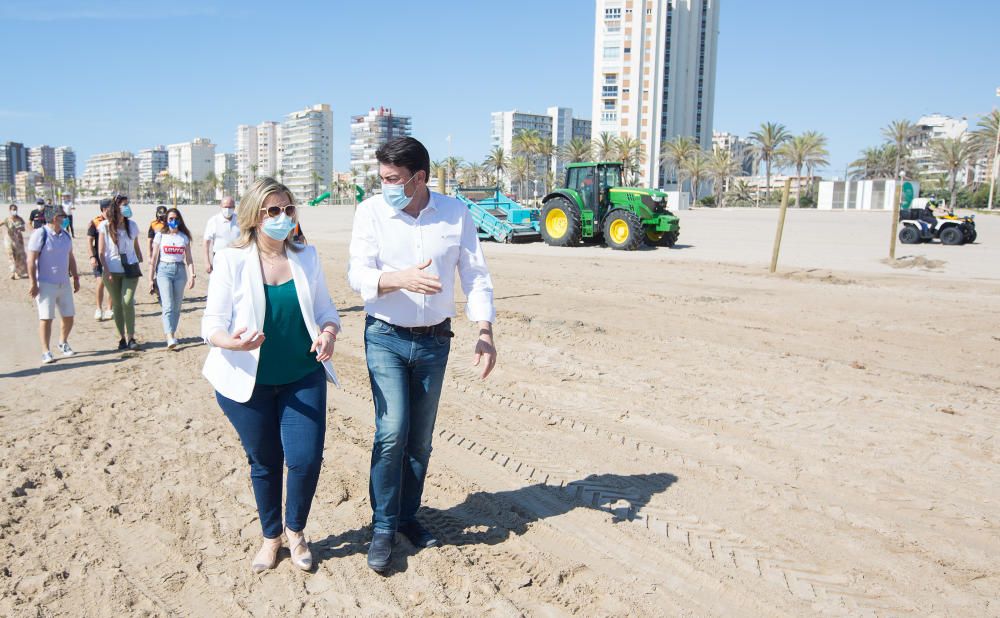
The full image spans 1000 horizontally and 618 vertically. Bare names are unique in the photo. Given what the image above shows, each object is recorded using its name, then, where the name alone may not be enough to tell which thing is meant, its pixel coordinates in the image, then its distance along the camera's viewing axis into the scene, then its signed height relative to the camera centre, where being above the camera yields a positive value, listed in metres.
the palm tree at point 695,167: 68.62 +5.58
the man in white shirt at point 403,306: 3.11 -0.40
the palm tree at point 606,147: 73.06 +7.82
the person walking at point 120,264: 7.82 -0.62
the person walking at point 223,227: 7.98 -0.19
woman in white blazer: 3.01 -0.54
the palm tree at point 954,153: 54.50 +6.11
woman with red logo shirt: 7.62 -0.61
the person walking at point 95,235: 8.09 -0.34
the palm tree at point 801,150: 64.94 +7.08
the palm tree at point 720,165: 67.62 +5.71
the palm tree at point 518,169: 79.62 +5.65
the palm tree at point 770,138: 66.69 +8.27
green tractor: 19.20 +0.28
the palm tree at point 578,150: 71.94 +7.22
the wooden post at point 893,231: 16.52 -0.01
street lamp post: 46.66 +4.01
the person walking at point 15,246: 14.05 -0.83
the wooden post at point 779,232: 14.61 -0.09
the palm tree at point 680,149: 71.31 +7.44
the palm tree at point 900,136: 62.42 +8.40
